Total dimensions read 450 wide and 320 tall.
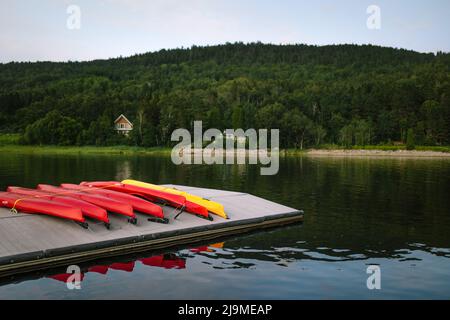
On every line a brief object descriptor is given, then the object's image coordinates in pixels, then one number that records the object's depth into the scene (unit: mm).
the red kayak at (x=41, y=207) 15922
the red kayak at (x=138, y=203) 18266
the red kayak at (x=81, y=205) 16469
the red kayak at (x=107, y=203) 17359
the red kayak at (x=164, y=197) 19500
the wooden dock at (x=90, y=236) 13875
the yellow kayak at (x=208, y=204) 20125
